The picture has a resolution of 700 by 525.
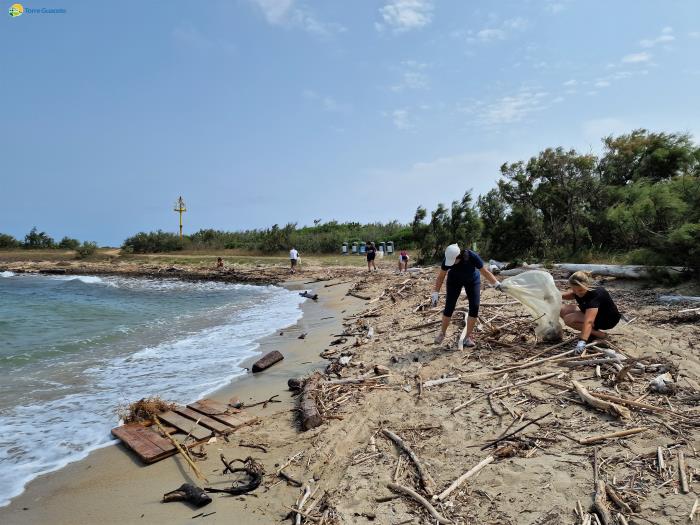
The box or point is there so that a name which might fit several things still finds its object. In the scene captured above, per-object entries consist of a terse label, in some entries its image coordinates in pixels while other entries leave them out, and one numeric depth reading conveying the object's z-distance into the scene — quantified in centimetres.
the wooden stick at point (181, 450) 435
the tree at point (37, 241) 5319
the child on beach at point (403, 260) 2172
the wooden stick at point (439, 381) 577
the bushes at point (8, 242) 5275
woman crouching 635
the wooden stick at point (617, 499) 305
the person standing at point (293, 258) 2853
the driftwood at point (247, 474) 390
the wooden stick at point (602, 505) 297
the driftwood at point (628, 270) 1105
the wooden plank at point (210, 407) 585
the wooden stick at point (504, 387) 499
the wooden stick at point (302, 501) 336
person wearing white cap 710
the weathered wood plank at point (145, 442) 479
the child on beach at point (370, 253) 2350
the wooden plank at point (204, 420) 535
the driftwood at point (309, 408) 510
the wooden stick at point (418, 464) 357
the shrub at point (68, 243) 5248
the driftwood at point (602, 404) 424
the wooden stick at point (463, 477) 341
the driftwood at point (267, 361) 798
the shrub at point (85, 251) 4428
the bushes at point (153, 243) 4862
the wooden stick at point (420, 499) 317
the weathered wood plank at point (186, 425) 525
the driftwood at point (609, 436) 391
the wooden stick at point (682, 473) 315
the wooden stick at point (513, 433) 410
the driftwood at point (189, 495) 381
